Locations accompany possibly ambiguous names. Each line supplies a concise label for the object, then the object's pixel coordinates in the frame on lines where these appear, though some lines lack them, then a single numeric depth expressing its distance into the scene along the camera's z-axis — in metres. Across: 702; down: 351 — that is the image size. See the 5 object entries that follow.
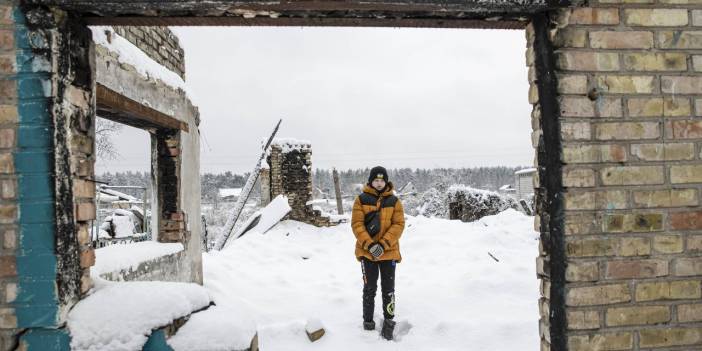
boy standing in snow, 4.10
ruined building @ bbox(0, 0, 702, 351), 1.97
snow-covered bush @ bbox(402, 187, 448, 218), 19.08
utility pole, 14.26
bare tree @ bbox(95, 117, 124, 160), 19.34
